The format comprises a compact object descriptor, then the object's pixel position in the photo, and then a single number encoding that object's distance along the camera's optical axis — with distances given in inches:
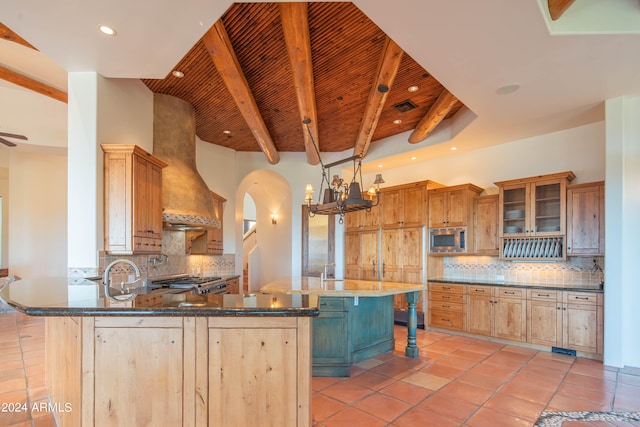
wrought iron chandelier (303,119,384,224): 157.2
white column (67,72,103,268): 136.6
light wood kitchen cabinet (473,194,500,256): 211.2
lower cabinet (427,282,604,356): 167.9
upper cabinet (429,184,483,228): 220.1
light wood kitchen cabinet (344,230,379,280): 265.0
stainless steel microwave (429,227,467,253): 221.1
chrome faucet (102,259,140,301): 84.1
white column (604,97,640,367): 153.5
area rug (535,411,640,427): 105.1
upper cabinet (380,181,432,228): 240.2
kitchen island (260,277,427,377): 144.8
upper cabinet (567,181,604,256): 171.3
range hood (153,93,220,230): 176.2
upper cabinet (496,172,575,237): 185.6
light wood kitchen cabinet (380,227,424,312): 236.5
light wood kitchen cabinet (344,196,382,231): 266.7
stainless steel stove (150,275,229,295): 163.8
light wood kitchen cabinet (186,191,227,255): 235.3
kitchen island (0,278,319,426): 70.5
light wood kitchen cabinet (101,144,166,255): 141.6
